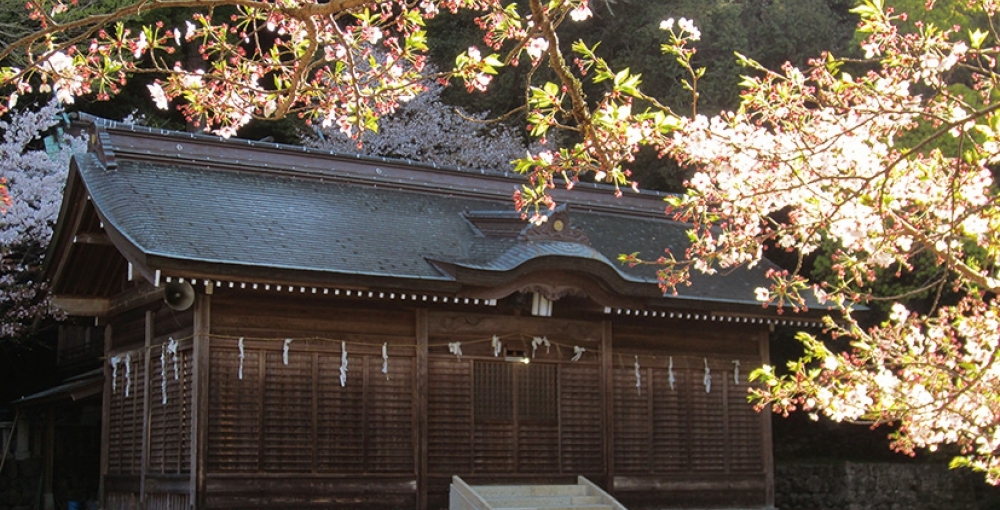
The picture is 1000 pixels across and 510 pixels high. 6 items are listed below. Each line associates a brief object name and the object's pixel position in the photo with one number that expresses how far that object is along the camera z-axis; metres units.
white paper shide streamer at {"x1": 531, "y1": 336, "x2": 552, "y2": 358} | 13.24
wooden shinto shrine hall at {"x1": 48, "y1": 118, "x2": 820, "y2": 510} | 11.48
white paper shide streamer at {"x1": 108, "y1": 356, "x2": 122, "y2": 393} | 13.71
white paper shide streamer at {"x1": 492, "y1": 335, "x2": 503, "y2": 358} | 12.99
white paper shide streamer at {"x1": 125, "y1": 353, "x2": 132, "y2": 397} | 13.27
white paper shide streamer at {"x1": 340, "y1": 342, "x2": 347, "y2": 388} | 12.05
